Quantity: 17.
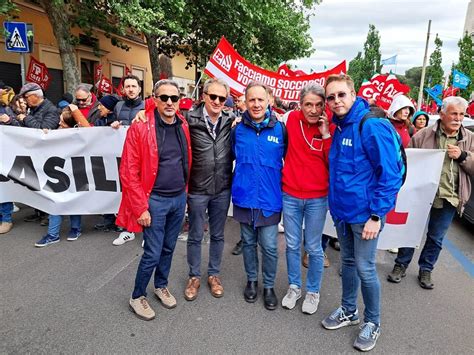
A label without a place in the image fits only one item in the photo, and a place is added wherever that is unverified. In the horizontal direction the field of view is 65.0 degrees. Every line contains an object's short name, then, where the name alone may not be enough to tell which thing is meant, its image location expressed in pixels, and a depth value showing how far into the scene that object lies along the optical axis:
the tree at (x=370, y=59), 60.41
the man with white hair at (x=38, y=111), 4.82
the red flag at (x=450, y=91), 18.21
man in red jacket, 2.81
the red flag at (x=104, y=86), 10.97
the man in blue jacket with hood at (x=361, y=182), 2.47
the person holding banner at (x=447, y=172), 3.47
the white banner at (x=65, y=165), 4.64
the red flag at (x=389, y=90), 5.98
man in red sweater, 2.96
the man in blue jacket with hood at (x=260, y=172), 3.06
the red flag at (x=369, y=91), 6.26
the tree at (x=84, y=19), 8.00
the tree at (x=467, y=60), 24.36
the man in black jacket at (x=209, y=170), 3.13
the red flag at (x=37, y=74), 9.73
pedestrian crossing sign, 6.70
